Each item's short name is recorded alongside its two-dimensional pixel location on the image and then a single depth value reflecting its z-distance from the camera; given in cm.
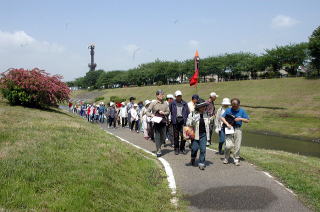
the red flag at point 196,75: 1759
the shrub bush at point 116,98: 7815
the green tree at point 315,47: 5622
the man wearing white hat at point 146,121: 1478
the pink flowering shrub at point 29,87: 1813
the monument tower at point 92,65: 13852
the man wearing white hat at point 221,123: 1048
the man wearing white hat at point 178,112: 1077
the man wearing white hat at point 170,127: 1198
